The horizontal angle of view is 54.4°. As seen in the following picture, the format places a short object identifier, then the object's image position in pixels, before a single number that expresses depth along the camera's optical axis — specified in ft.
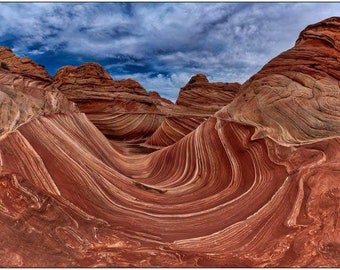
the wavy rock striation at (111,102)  74.38
